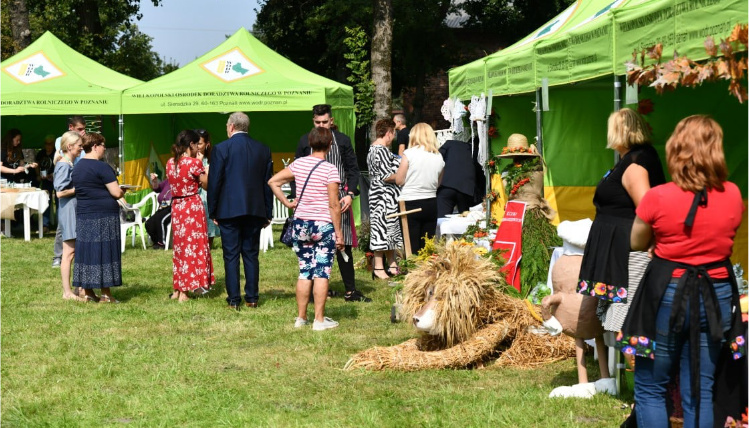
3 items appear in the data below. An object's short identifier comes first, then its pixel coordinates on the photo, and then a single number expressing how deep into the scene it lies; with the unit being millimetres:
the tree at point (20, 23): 21359
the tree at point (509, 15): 33906
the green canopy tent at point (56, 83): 15336
